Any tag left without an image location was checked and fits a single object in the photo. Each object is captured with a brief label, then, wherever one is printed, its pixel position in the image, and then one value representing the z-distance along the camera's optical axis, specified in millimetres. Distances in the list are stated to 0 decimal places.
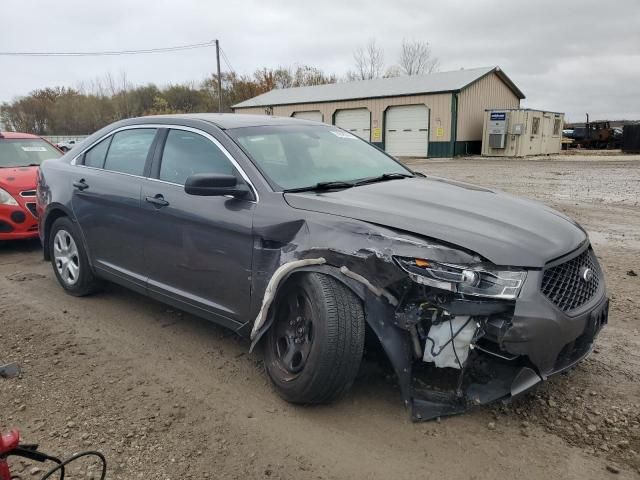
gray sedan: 2689
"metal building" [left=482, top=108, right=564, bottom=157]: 26698
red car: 6590
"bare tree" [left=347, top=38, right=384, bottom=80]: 61041
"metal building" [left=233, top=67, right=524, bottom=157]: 27297
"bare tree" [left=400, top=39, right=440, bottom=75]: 61906
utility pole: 38203
